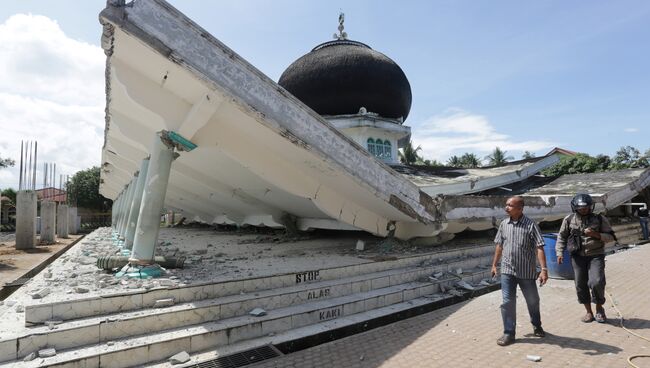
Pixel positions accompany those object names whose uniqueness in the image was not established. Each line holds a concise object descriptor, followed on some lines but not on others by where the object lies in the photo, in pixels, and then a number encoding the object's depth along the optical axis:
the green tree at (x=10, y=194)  37.58
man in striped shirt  4.00
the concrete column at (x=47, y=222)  19.36
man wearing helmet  4.59
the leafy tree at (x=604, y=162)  28.64
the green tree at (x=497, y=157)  47.02
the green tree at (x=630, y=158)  34.25
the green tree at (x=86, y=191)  36.22
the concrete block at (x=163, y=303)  4.07
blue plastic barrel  7.16
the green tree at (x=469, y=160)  46.58
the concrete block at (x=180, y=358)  3.47
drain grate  3.52
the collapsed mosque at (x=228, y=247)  3.71
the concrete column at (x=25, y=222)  16.89
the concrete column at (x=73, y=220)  27.13
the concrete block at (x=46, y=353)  3.19
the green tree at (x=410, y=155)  44.63
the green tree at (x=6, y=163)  29.23
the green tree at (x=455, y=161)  47.25
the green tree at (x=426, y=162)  44.23
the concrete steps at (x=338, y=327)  3.71
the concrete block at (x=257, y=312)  4.29
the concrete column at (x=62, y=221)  23.30
